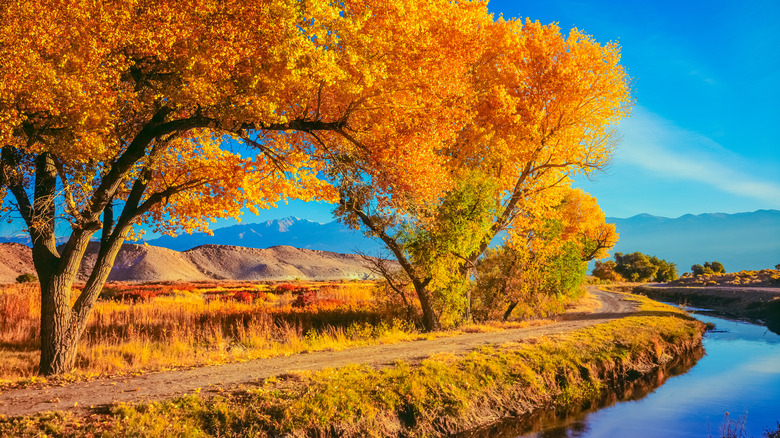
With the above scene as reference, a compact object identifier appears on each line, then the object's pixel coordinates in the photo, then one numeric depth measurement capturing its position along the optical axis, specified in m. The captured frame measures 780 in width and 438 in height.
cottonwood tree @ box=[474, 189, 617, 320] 23.36
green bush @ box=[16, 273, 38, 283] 49.12
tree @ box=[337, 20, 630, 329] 20.00
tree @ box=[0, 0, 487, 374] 9.59
